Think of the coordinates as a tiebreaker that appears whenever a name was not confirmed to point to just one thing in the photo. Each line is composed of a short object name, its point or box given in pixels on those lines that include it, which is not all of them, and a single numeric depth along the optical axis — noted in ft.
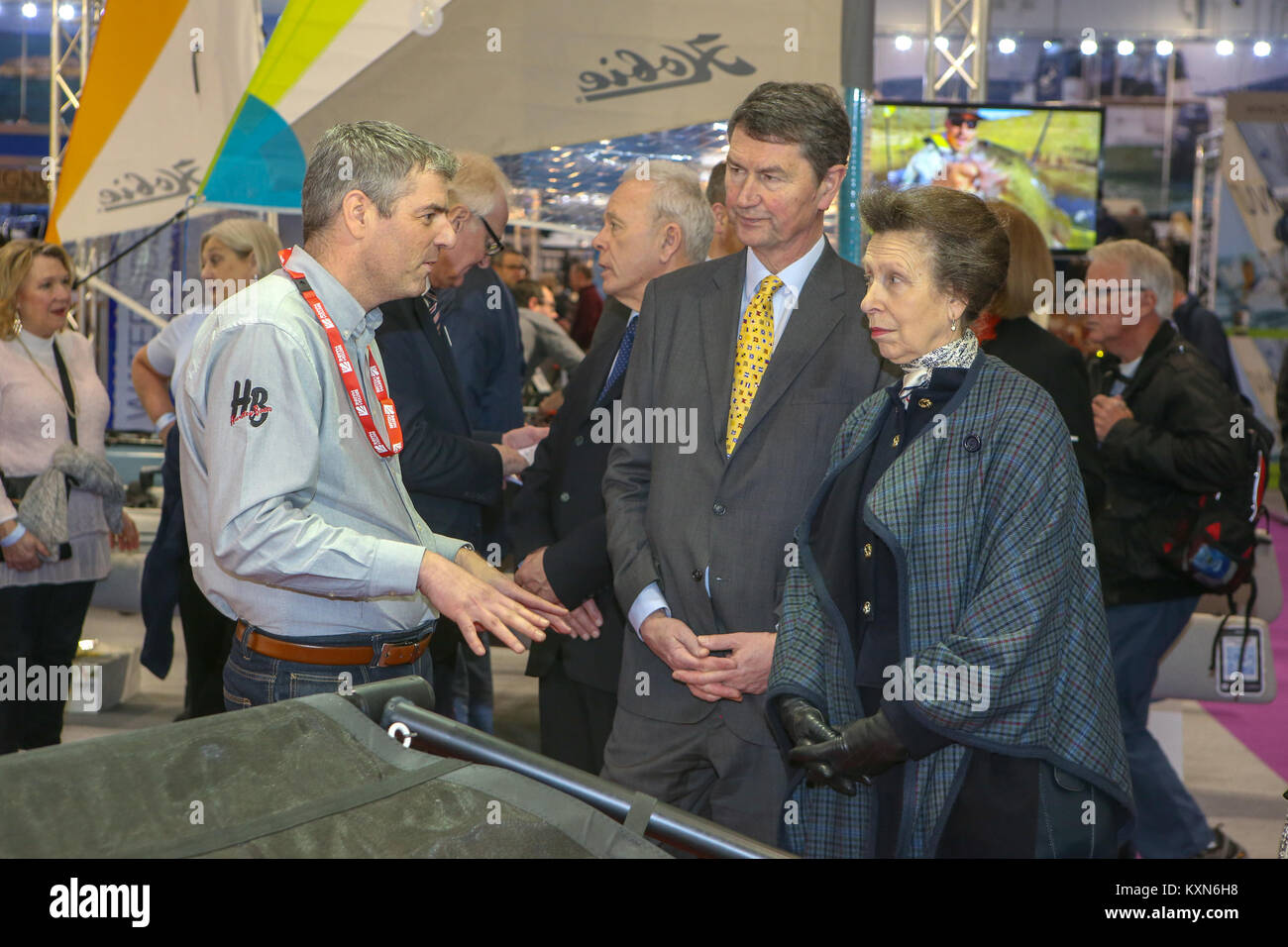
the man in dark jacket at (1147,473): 12.22
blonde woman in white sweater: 13.19
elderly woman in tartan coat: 6.26
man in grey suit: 7.73
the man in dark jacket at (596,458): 9.61
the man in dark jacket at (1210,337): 19.76
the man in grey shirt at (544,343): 21.21
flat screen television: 28.66
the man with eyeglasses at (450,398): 9.73
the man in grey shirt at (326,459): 6.16
